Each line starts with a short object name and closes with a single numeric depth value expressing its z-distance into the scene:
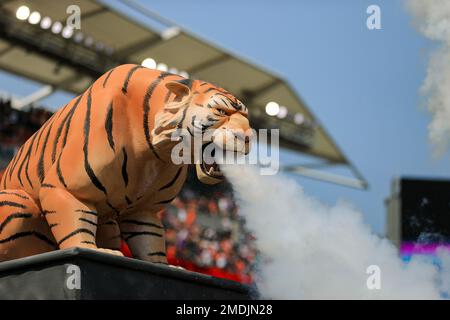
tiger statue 7.36
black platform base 6.63
